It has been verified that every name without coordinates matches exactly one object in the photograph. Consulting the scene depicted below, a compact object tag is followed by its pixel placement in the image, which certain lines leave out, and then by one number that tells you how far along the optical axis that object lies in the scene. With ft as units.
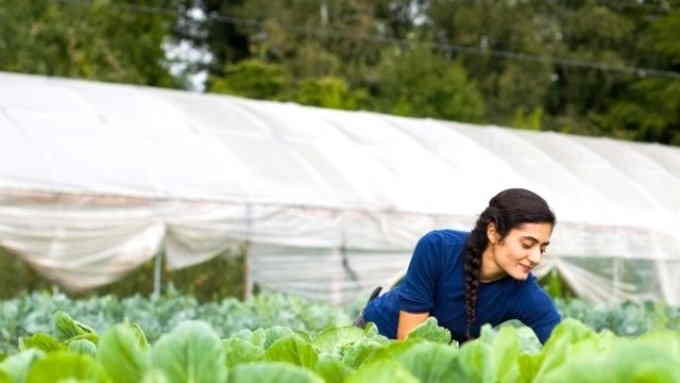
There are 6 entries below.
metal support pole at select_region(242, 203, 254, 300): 44.55
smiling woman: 12.98
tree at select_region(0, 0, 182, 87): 86.43
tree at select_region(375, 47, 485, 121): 106.42
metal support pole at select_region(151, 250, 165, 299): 40.70
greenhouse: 39.83
